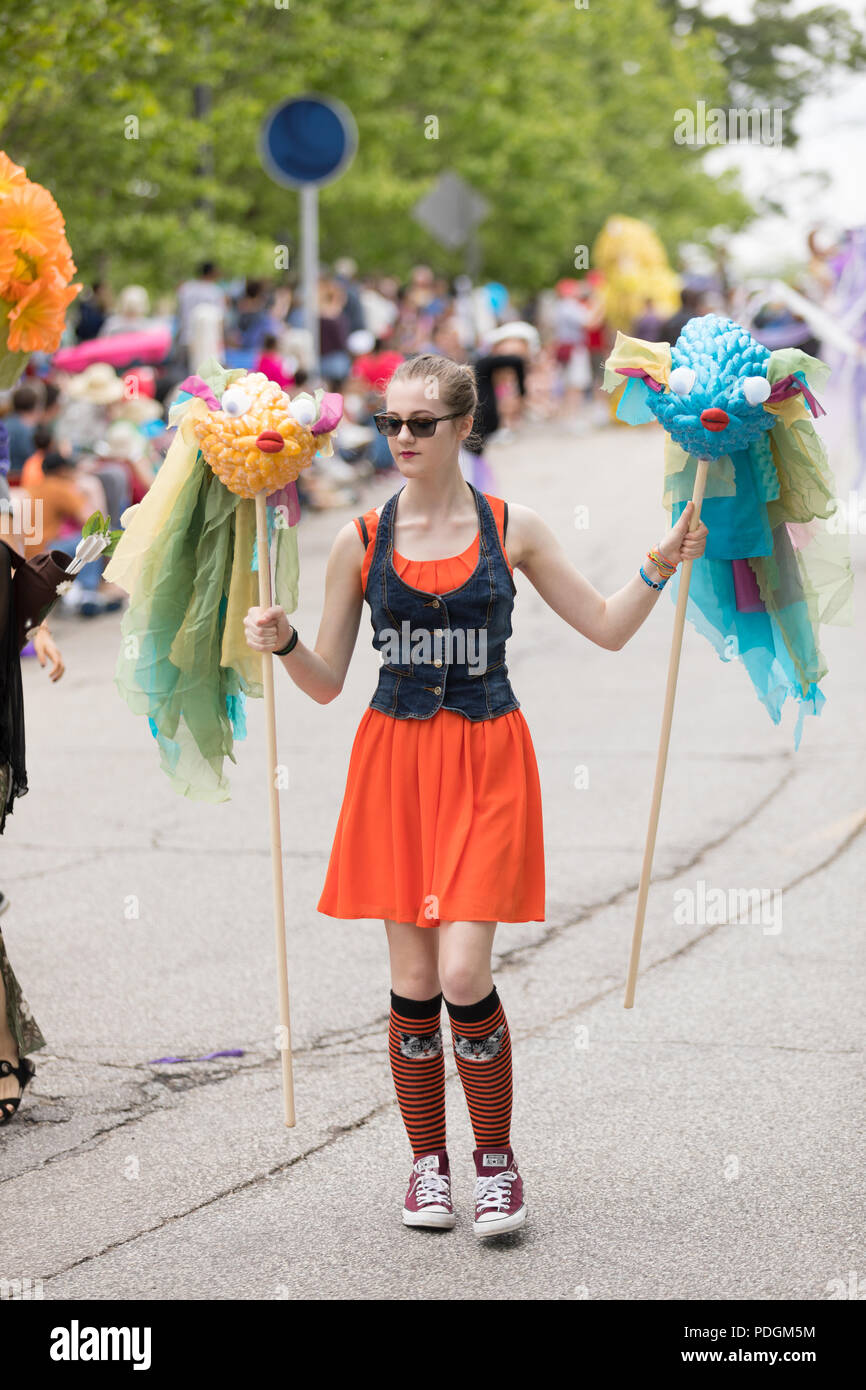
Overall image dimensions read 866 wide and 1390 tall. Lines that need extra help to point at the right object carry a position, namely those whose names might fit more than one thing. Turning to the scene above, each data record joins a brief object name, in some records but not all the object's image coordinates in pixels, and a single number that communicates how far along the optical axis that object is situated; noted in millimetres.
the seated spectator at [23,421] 12141
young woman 3973
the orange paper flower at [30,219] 4594
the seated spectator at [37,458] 11914
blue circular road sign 16359
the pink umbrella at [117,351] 16016
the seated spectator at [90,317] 18062
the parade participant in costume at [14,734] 4746
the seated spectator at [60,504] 11883
